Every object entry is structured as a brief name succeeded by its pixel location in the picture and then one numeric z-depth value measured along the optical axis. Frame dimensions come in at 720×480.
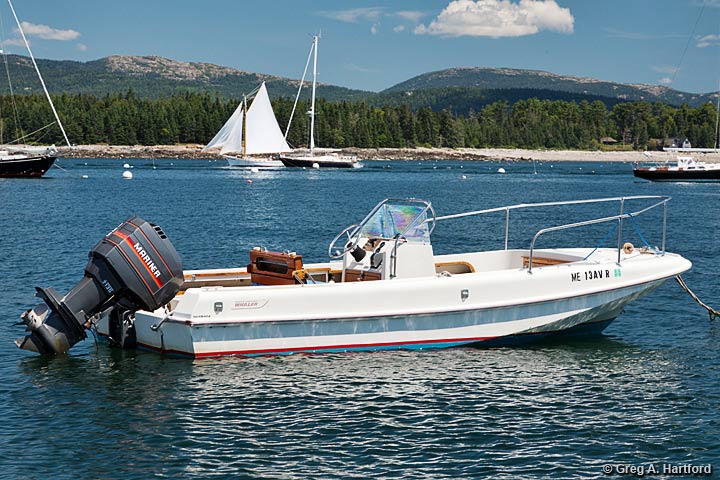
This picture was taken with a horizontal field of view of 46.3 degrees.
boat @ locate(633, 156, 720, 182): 87.38
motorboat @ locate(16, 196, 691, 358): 13.20
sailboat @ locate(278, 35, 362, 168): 117.06
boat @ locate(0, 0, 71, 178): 77.62
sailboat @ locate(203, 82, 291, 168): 104.80
